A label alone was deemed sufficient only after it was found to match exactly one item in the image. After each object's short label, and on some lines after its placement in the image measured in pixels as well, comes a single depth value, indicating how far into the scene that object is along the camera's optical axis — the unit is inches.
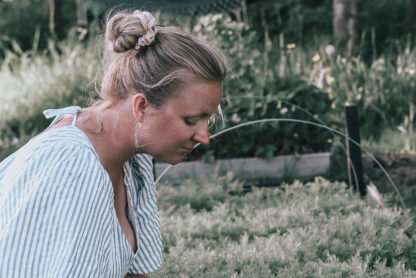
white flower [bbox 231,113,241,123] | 176.2
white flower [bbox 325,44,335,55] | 212.4
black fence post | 148.0
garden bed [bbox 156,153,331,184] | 174.7
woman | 52.2
